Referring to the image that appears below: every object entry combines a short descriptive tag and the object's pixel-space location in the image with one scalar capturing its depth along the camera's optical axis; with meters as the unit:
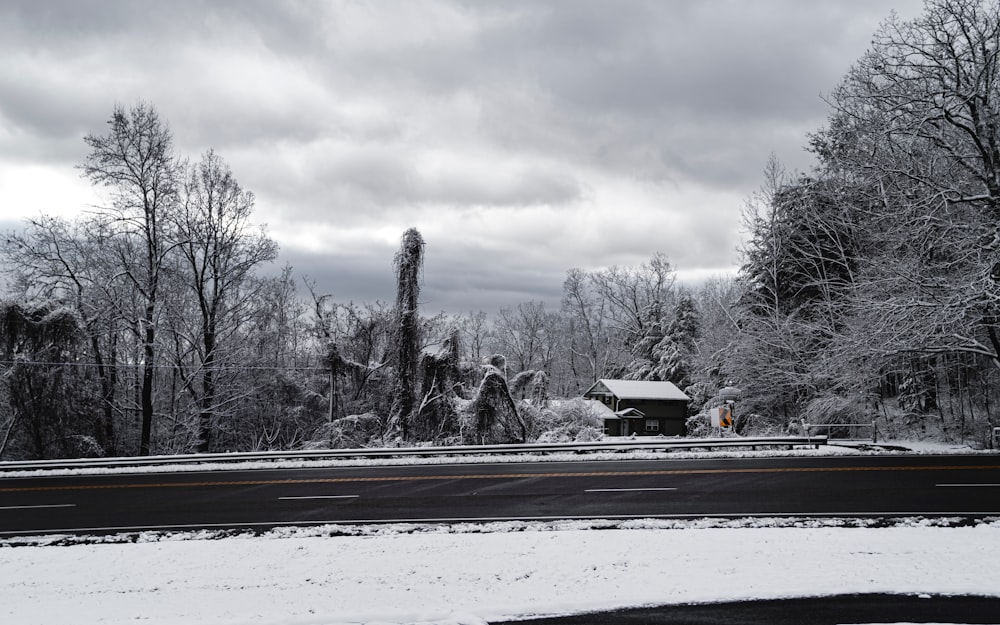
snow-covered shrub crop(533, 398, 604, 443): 29.73
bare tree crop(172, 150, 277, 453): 30.12
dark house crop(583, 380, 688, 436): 51.06
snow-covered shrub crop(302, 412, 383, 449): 29.72
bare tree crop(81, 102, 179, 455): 27.91
